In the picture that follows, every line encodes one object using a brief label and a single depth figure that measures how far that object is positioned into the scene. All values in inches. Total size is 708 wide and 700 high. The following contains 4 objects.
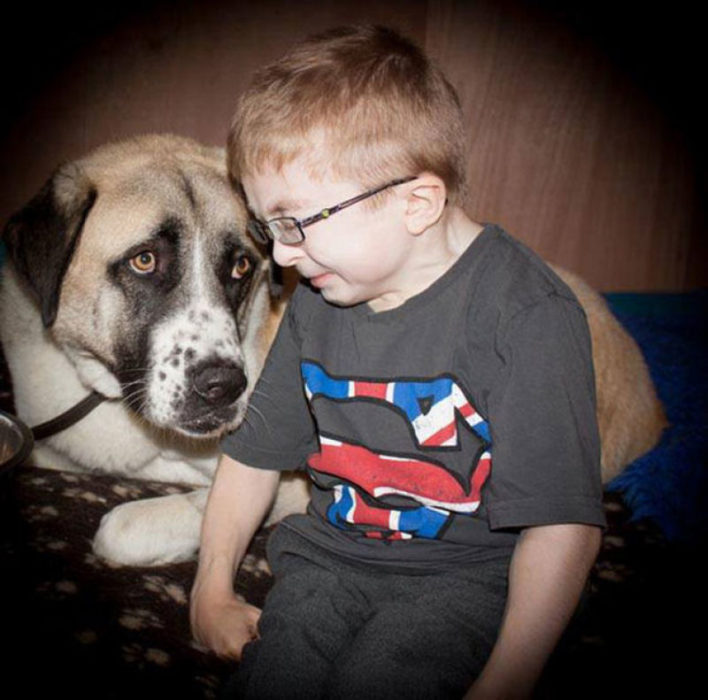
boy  42.3
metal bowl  48.5
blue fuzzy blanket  73.6
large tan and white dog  60.4
